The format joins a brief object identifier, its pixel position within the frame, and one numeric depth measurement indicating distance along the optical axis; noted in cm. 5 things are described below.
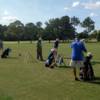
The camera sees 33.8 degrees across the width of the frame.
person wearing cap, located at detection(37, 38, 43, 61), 1263
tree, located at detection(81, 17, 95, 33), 7468
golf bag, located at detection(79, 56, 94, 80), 702
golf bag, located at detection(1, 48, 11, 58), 1418
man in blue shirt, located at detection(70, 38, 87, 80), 707
